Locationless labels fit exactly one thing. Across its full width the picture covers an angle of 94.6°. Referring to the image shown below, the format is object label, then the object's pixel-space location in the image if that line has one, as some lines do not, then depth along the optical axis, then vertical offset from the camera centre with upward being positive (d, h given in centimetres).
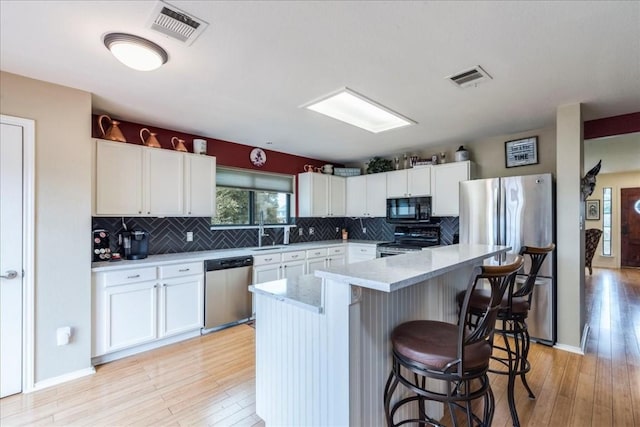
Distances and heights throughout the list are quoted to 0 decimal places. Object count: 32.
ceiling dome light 177 +102
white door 223 -35
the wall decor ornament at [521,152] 372 +81
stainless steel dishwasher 345 -94
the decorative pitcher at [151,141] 333 +84
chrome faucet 448 -24
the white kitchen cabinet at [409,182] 452 +51
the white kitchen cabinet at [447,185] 413 +42
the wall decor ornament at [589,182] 316 +36
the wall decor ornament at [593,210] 769 +10
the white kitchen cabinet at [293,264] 421 -73
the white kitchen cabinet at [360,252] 496 -65
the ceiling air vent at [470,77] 219 +106
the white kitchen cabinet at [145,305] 274 -92
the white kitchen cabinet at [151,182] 296 +36
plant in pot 521 +86
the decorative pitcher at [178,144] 357 +85
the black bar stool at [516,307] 194 -64
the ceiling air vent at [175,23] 156 +108
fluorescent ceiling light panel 278 +111
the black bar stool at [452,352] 128 -64
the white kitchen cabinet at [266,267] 387 -71
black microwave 455 +7
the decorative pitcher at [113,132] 303 +85
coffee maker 315 -32
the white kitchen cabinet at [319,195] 502 +34
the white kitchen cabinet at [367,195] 511 +34
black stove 456 -43
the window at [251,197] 423 +26
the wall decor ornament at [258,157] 455 +89
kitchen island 136 -63
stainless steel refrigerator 310 -9
